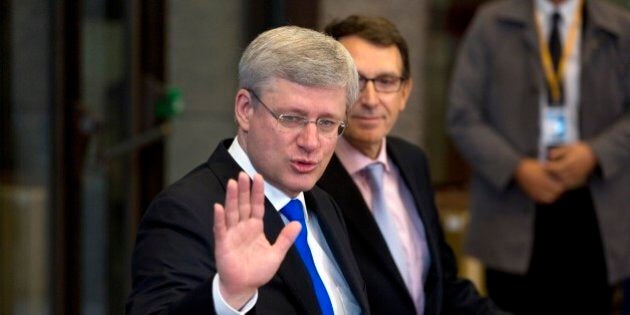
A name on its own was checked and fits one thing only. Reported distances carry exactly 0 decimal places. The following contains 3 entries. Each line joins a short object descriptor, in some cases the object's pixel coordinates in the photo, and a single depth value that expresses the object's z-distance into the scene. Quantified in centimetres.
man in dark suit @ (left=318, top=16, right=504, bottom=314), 665
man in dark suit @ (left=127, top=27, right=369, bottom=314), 455
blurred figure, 938
